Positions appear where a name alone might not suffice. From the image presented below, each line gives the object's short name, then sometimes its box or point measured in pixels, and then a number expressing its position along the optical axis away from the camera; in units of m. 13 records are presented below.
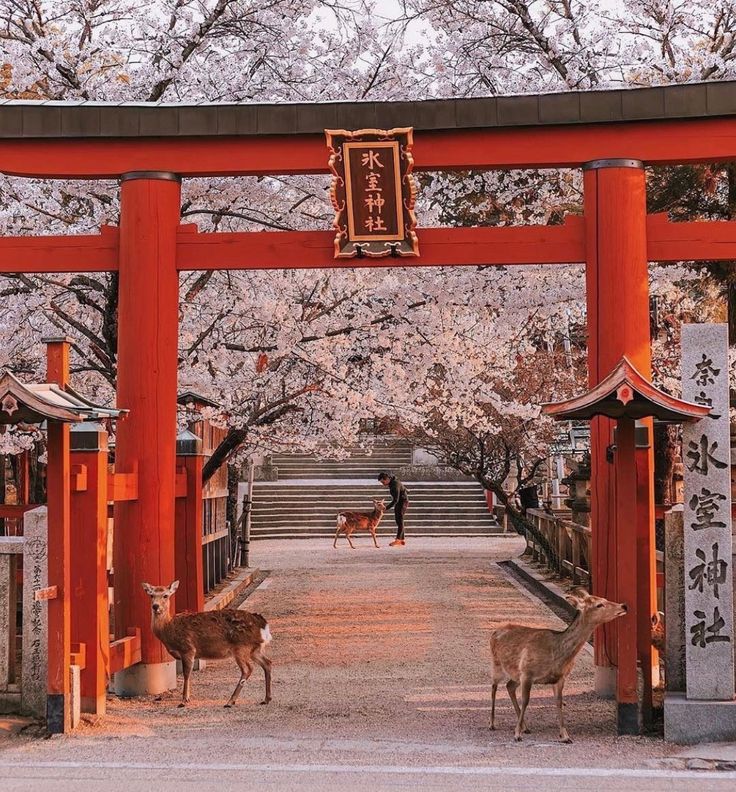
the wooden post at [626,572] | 7.59
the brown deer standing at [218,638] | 8.91
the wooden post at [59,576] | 7.63
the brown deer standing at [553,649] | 7.54
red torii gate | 9.52
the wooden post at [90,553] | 8.31
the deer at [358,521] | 26.66
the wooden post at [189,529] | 11.02
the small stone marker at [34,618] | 7.98
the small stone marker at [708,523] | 7.42
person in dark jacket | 26.42
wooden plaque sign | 9.86
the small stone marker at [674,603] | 7.63
